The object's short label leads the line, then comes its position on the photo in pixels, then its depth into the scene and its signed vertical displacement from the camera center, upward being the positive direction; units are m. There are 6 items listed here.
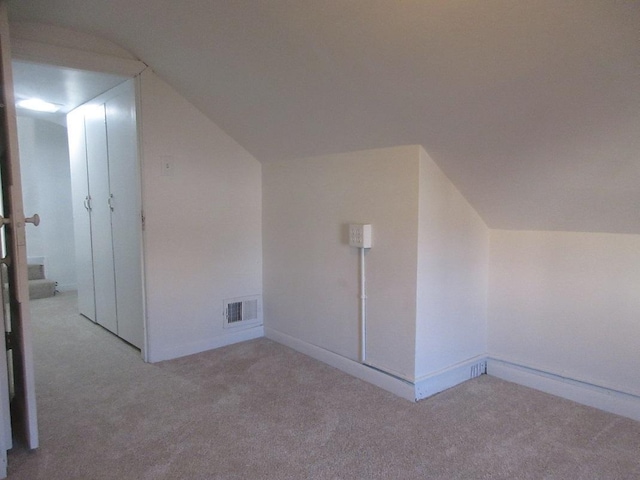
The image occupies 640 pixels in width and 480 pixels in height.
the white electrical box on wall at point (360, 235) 2.43 -0.15
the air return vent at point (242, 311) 3.22 -0.80
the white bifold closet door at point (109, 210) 2.89 +0.04
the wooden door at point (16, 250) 1.68 -0.15
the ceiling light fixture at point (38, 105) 3.51 +0.99
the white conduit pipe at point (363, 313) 2.50 -0.63
